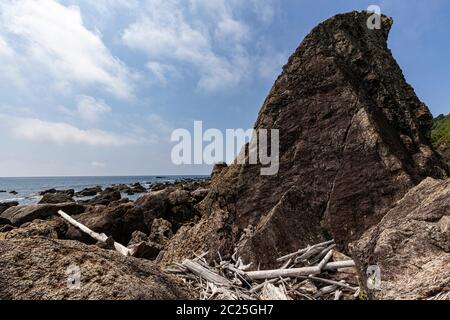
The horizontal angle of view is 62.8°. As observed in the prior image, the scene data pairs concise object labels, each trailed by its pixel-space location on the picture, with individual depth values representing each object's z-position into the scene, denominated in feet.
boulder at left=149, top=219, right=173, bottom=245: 52.70
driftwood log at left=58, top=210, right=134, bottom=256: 45.83
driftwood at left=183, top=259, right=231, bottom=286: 26.16
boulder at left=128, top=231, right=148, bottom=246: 51.90
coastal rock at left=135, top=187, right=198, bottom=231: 63.46
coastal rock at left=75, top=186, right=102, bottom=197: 262.67
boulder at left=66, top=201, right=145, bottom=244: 58.59
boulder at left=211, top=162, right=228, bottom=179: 62.57
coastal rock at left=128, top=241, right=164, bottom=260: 41.65
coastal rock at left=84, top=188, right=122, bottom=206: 158.68
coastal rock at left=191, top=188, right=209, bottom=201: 85.07
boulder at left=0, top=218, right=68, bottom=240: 43.55
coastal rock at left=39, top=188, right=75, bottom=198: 258.67
